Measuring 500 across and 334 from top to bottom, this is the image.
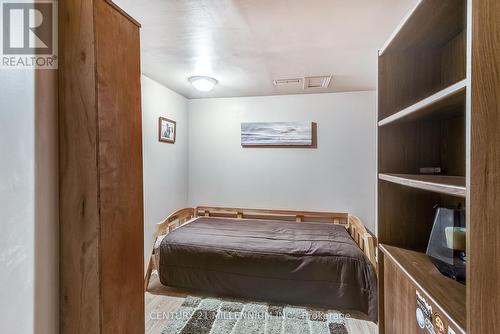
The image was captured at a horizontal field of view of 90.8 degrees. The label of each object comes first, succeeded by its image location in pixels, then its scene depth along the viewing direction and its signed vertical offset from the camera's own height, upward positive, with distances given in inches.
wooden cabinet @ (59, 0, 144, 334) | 31.9 +0.3
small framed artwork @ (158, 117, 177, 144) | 122.0 +18.6
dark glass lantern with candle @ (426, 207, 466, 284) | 36.5 -12.2
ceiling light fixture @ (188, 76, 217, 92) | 110.2 +37.9
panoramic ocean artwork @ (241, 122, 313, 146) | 138.3 +18.3
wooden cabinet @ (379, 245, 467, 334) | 30.2 -18.3
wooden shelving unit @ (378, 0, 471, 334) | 41.3 +3.6
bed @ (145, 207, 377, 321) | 87.7 -37.5
